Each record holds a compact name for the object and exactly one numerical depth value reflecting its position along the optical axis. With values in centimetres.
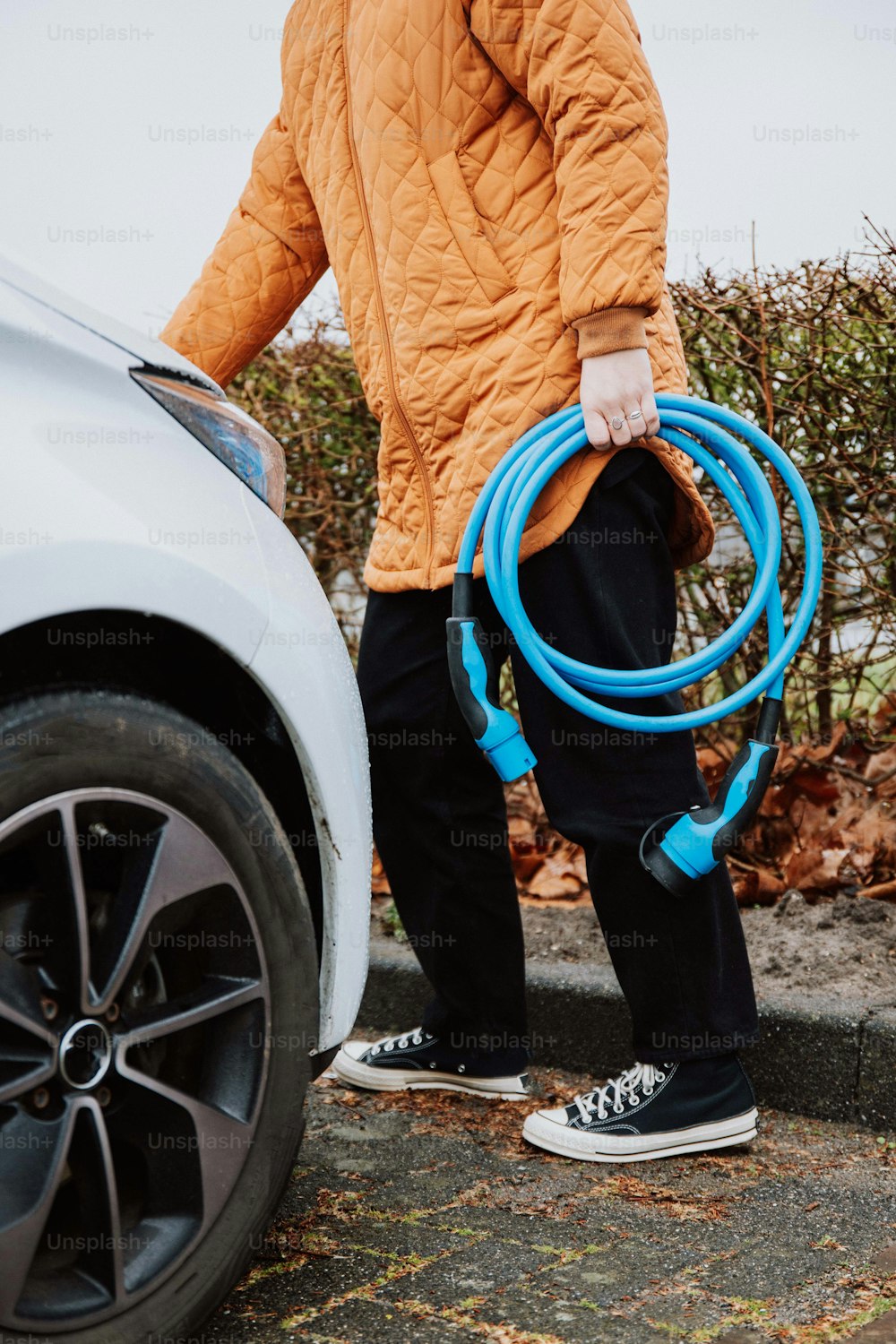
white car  299
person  346
